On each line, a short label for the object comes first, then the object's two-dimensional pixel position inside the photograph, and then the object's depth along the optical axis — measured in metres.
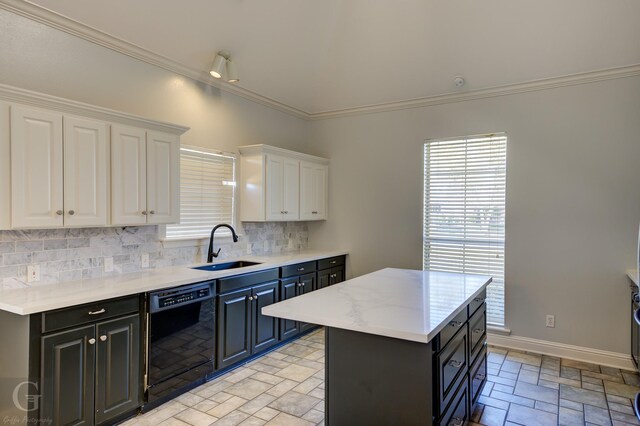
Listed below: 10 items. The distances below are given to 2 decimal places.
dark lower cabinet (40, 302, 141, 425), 2.23
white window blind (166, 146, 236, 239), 3.80
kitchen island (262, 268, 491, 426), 1.85
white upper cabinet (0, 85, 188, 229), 2.32
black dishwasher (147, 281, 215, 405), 2.81
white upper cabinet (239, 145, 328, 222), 4.31
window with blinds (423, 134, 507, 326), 4.29
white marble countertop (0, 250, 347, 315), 2.21
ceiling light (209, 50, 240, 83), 3.67
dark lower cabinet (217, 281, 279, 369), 3.39
